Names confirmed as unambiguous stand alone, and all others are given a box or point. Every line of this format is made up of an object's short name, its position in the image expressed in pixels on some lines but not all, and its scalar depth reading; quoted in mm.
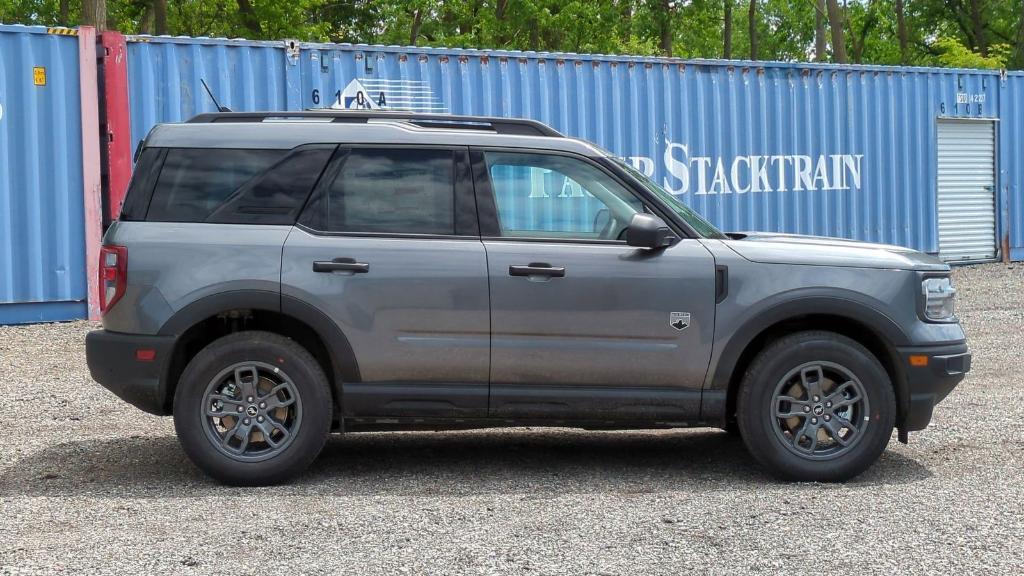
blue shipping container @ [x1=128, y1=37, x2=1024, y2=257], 12734
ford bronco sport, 5602
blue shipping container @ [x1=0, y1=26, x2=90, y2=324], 11766
